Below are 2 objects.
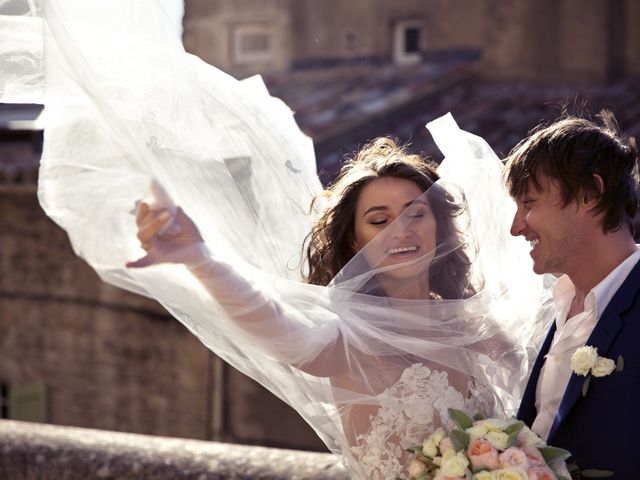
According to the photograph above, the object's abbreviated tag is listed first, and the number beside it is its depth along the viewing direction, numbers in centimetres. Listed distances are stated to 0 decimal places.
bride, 216
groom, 227
